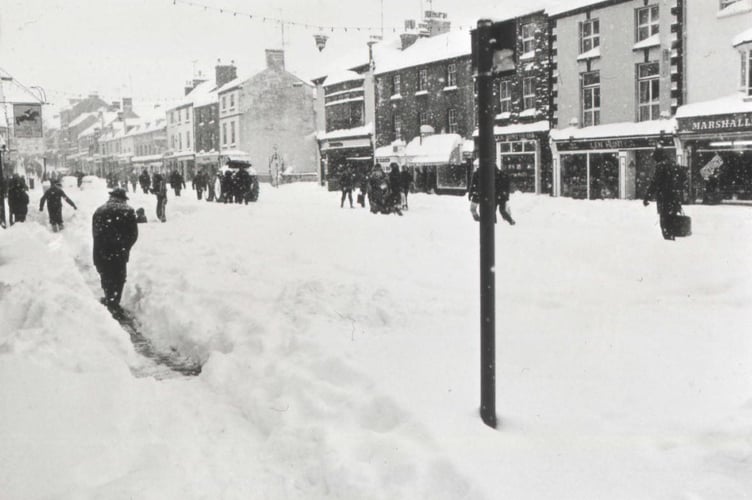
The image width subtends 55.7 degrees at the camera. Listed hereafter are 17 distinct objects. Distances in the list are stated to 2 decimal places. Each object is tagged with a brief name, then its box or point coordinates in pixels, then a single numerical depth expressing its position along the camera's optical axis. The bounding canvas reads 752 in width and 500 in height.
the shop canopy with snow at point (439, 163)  35.99
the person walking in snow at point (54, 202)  18.39
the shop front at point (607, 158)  26.58
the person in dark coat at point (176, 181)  33.59
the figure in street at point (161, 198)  21.80
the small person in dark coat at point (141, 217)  19.95
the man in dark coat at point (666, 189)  12.41
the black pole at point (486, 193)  4.28
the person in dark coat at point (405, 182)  24.45
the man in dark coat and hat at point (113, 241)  9.47
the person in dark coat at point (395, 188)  20.94
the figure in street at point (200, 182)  33.16
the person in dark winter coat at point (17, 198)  20.02
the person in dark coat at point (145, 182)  38.59
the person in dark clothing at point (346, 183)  25.97
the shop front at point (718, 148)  22.70
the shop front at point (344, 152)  44.69
